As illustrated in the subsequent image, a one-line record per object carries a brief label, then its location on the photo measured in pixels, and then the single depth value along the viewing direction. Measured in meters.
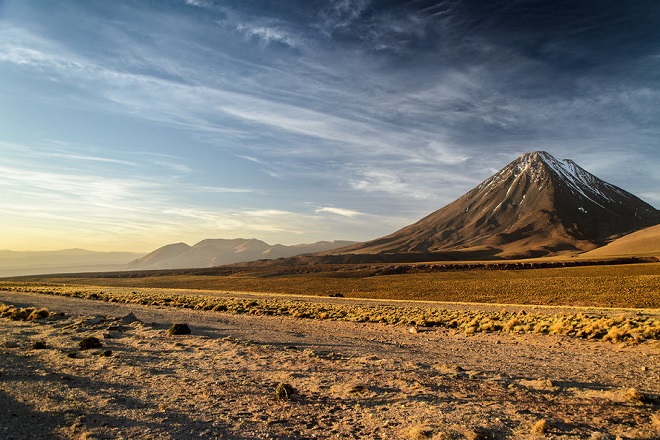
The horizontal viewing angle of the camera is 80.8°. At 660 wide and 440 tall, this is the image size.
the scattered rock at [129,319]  21.71
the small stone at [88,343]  14.59
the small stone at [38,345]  14.75
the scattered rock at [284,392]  8.70
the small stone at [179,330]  17.89
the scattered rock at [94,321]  21.31
